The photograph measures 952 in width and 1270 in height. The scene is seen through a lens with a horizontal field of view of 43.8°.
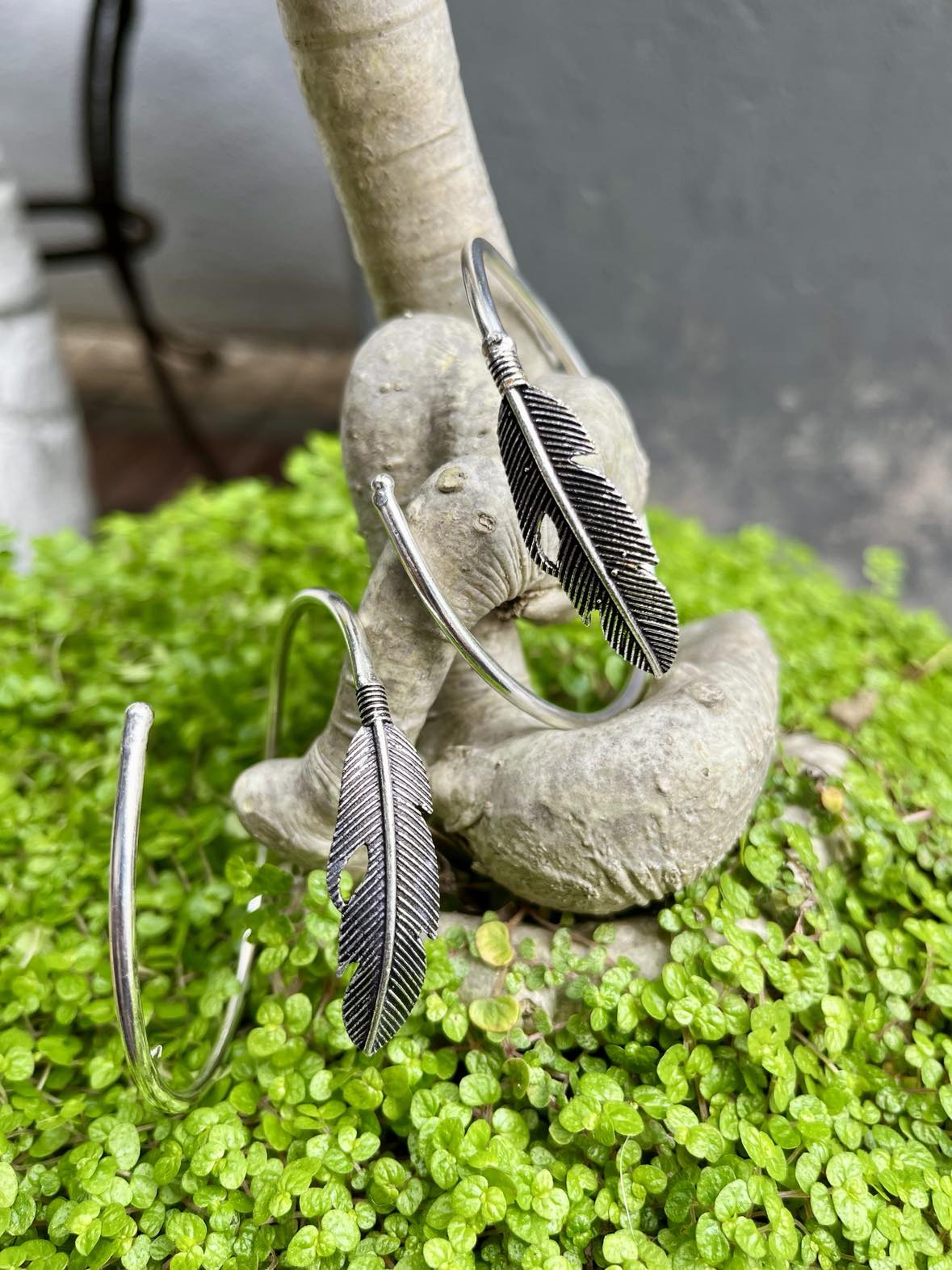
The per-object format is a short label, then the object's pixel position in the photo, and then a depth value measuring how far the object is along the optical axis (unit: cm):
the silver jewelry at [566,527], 14
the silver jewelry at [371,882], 14
